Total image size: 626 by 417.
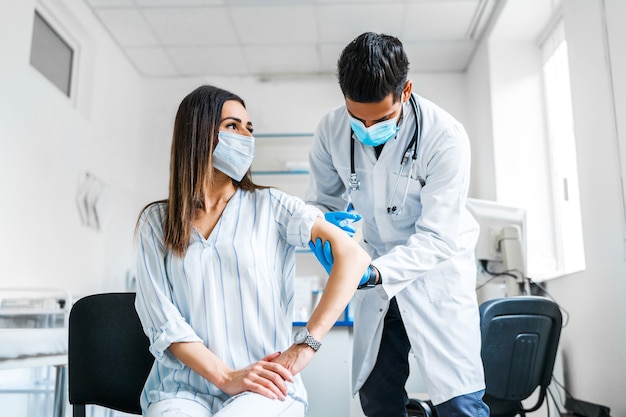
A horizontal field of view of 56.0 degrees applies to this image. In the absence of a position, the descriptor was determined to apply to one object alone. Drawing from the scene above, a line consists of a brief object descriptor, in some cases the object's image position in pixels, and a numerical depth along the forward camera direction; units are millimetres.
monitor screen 2697
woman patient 1123
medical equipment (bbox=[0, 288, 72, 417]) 1789
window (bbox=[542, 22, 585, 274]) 3324
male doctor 1354
